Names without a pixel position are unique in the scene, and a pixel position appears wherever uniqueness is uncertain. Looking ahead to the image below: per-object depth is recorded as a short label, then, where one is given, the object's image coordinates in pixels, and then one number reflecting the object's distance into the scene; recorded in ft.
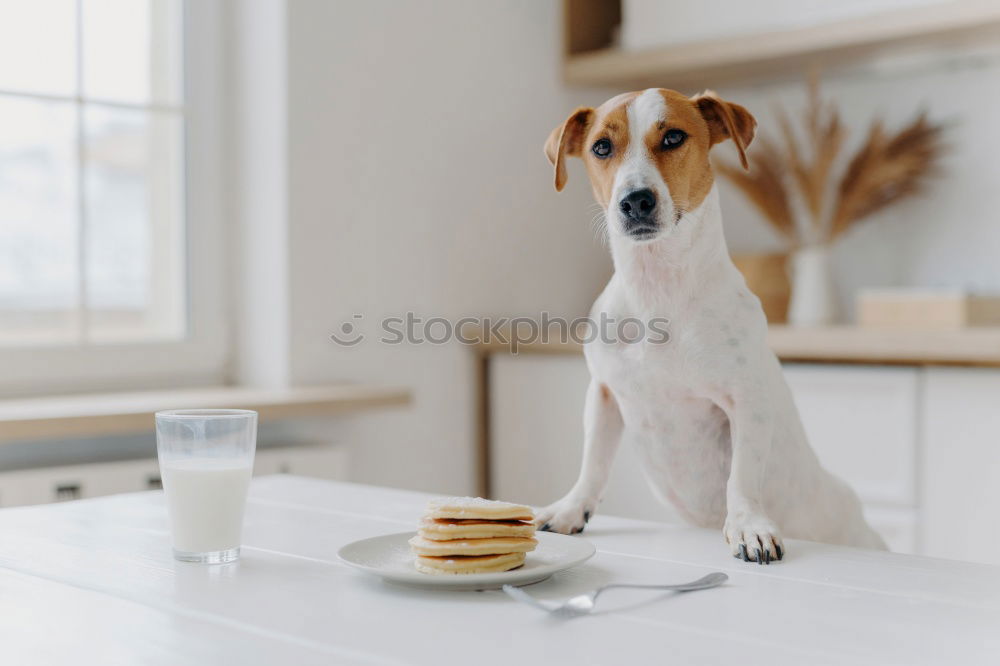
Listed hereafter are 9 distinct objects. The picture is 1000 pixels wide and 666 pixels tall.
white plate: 2.63
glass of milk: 2.98
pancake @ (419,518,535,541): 2.70
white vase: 8.29
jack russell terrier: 3.65
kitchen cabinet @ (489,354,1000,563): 6.44
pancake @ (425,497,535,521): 2.70
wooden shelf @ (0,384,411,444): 6.00
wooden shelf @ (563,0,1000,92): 7.23
